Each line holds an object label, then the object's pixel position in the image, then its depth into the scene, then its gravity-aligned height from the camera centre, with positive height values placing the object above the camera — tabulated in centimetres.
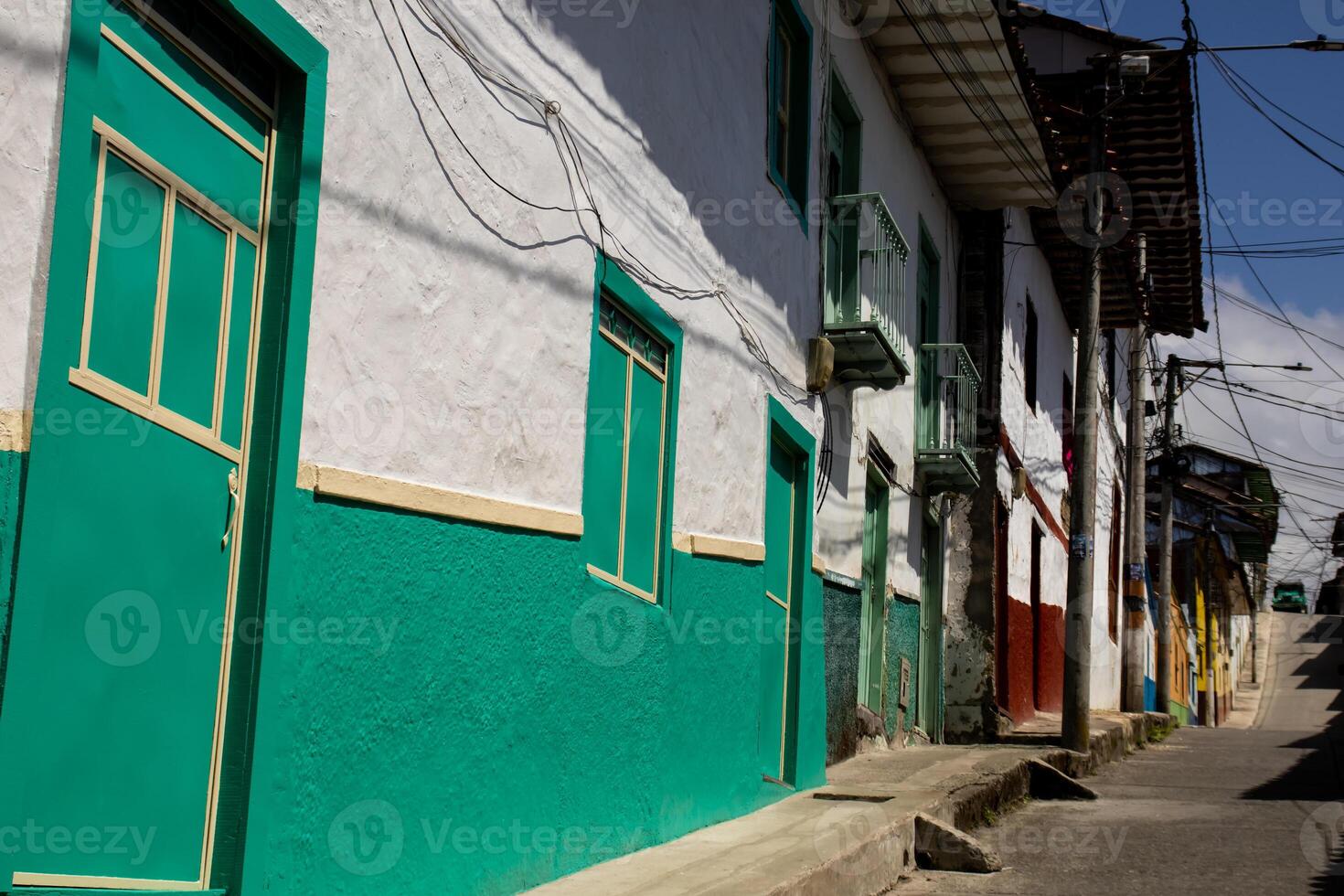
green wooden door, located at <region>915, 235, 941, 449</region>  1330 +265
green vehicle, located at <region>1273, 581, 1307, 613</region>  8231 +316
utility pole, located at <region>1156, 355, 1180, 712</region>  2581 +159
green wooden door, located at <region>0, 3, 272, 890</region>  316 +29
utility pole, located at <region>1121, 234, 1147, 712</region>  2175 +134
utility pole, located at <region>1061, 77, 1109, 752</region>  1332 +143
